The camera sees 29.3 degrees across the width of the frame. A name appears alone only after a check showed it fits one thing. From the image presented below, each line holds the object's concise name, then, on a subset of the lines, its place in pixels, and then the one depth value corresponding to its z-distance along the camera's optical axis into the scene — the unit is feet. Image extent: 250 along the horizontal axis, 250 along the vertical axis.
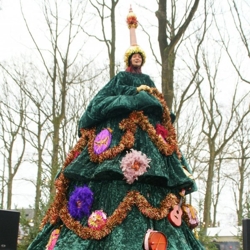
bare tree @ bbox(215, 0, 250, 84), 47.84
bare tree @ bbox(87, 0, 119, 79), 45.11
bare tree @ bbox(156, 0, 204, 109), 34.99
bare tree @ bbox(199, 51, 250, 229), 66.23
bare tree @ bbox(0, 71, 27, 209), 81.46
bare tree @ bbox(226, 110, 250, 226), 85.20
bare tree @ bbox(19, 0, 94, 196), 54.44
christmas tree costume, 15.20
